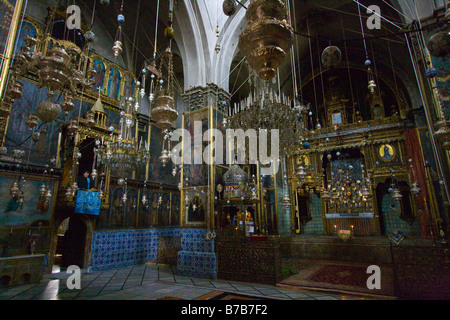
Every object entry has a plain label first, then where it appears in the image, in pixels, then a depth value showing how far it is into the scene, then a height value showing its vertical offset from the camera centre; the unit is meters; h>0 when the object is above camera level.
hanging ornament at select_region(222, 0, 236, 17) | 3.23 +2.69
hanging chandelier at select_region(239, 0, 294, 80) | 2.66 +1.94
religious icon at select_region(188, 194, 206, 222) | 6.40 +0.34
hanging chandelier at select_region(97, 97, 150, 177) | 6.15 +1.69
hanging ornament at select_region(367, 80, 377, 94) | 3.95 +2.05
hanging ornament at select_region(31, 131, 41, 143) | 4.79 +1.68
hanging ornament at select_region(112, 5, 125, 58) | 2.91 +2.02
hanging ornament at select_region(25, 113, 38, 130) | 4.36 +1.83
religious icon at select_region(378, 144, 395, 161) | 10.60 +2.78
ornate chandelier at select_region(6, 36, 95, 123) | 3.10 +1.95
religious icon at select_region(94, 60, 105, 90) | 9.09 +5.44
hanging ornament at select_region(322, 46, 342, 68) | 3.50 +2.22
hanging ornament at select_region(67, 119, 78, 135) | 4.29 +1.64
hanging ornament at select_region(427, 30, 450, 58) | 2.66 +1.81
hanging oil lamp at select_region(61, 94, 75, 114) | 3.68 +1.75
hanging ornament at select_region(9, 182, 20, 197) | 5.30 +0.76
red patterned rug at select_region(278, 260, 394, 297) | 4.64 -1.24
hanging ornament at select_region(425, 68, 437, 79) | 3.26 +1.83
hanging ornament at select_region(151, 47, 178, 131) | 3.73 +1.65
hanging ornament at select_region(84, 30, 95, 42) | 3.30 +2.40
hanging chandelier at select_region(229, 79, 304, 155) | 5.54 +2.31
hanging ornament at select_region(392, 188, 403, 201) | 7.15 +0.70
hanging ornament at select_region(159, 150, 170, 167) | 4.04 +1.04
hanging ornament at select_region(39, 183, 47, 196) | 6.29 +0.90
